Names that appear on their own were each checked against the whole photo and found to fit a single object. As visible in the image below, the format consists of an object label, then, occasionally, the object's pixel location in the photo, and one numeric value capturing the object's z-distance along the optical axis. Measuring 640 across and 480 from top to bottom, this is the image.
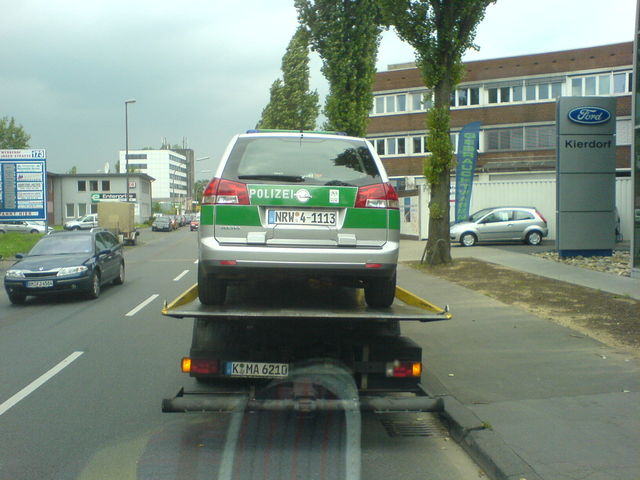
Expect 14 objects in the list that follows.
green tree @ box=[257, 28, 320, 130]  47.22
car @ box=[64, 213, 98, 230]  58.38
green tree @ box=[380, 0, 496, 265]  17.78
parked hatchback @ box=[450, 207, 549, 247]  27.28
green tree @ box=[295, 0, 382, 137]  28.00
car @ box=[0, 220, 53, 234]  56.62
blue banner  26.36
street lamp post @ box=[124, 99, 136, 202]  51.44
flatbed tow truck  4.88
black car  13.93
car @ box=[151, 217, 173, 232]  62.78
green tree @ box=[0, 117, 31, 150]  84.69
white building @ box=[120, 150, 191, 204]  153.88
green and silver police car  5.39
